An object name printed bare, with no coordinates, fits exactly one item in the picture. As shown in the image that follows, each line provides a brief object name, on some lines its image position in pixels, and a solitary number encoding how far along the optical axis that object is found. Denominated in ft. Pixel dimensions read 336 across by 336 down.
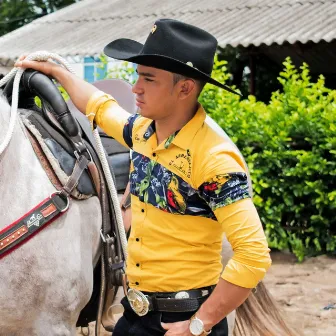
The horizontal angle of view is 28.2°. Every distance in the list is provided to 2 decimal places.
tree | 86.58
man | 5.84
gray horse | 7.13
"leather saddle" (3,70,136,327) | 8.13
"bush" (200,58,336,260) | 19.51
